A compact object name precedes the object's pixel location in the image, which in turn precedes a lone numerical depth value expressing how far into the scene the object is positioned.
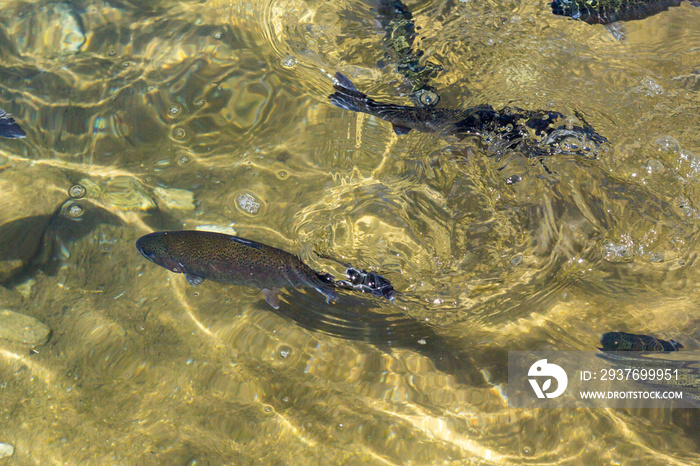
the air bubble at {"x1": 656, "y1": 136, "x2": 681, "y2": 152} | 4.58
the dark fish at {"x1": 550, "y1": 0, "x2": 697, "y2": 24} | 5.93
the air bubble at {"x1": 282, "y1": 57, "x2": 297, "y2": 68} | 5.58
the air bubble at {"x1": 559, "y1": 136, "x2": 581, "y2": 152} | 4.68
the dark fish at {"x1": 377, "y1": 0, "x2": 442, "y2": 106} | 5.43
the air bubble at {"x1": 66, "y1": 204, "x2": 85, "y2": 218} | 4.73
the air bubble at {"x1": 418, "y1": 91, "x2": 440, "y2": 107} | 5.27
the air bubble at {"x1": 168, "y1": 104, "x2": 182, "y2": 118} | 5.26
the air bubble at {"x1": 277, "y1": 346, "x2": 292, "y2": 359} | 3.92
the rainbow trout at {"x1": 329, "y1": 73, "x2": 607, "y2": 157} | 4.71
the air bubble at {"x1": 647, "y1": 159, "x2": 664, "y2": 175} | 4.52
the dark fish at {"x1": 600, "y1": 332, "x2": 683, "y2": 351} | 3.65
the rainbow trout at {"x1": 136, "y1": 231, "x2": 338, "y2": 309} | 3.79
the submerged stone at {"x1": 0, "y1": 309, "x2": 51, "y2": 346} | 4.10
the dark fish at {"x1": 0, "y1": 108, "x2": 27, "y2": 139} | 4.99
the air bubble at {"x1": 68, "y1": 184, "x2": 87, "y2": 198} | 4.83
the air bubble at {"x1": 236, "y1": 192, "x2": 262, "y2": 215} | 4.67
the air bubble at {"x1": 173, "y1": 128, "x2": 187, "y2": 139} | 5.15
